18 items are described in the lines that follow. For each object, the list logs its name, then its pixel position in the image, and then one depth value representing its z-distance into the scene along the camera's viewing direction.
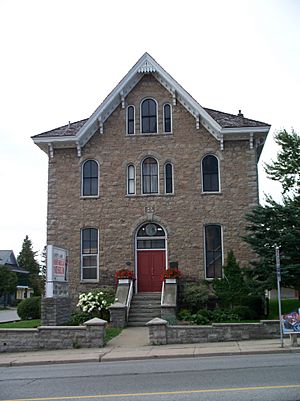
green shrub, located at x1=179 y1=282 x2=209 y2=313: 24.47
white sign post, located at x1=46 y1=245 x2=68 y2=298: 20.41
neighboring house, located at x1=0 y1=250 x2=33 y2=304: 72.88
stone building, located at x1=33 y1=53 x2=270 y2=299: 26.34
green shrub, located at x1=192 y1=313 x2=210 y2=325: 21.25
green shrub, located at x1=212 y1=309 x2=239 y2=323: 21.49
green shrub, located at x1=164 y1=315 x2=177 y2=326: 21.18
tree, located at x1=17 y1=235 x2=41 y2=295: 81.25
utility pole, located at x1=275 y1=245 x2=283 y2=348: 16.44
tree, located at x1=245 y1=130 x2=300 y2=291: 21.92
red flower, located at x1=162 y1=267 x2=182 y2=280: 25.02
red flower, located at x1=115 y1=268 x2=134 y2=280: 25.33
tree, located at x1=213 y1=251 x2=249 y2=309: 23.75
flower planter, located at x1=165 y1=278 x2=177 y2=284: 24.88
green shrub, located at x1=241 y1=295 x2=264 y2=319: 23.25
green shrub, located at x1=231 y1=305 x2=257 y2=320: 22.14
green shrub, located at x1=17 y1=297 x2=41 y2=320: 26.44
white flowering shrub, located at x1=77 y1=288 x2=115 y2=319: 23.53
